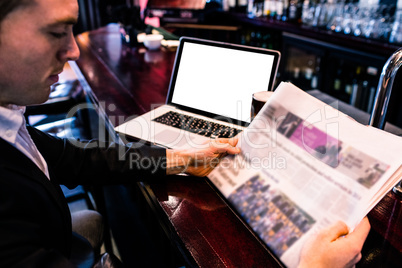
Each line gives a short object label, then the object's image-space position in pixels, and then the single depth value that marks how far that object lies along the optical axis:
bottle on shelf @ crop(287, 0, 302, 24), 4.04
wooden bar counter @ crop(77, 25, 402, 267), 0.75
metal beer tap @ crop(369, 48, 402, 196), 0.85
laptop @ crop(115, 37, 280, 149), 1.30
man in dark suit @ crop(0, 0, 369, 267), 0.64
